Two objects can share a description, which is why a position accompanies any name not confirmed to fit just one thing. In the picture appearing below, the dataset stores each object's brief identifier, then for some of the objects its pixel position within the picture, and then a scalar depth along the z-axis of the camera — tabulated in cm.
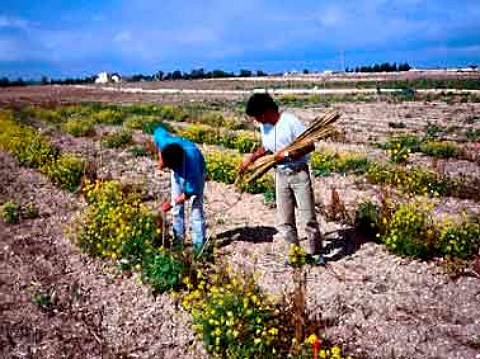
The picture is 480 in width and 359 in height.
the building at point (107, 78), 9579
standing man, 537
